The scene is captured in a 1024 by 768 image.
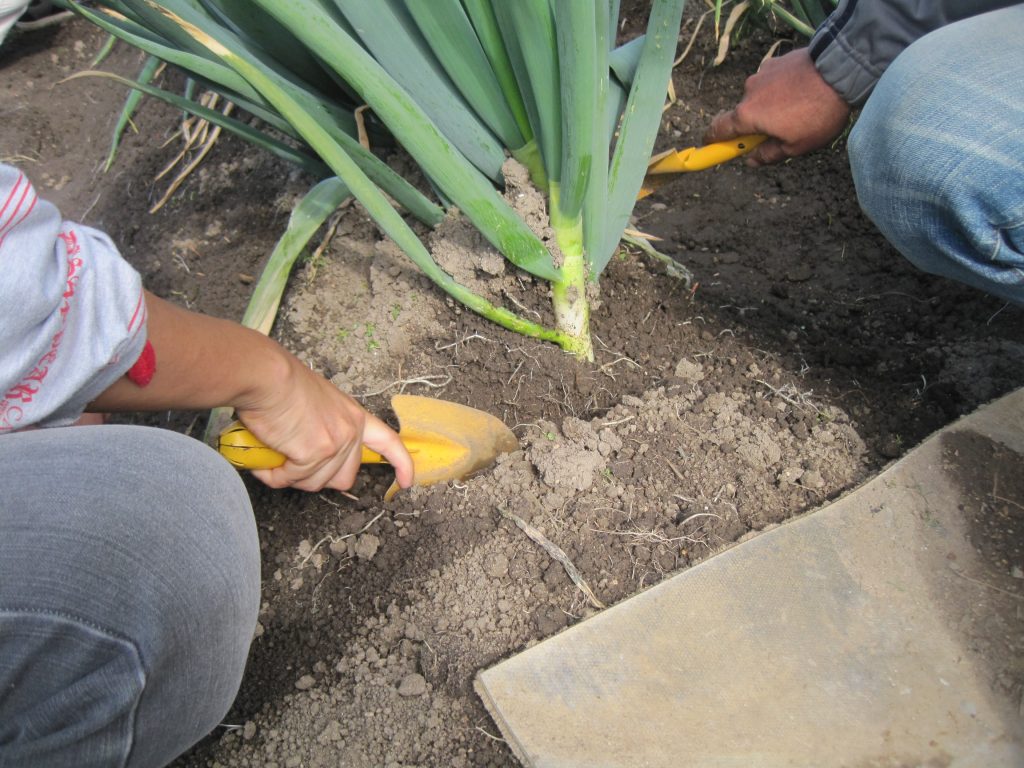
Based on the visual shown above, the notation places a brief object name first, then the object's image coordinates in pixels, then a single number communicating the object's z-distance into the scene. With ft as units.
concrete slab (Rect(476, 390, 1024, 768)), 3.02
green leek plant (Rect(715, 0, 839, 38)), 5.08
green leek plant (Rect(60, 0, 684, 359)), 3.28
